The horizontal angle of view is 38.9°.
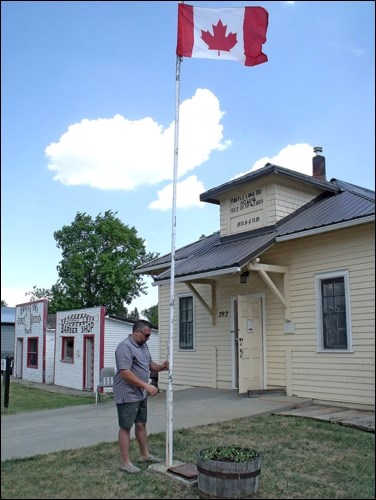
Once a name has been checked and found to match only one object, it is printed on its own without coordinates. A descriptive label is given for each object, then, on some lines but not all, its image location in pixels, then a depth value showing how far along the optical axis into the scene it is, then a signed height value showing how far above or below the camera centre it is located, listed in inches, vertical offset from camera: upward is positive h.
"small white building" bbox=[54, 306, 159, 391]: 836.6 -54.6
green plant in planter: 204.7 -56.4
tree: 1692.9 +149.3
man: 231.6 -34.1
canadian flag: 279.0 +148.0
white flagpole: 233.8 +4.6
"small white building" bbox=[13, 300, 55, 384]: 1026.7 -67.6
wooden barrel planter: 195.6 -62.0
